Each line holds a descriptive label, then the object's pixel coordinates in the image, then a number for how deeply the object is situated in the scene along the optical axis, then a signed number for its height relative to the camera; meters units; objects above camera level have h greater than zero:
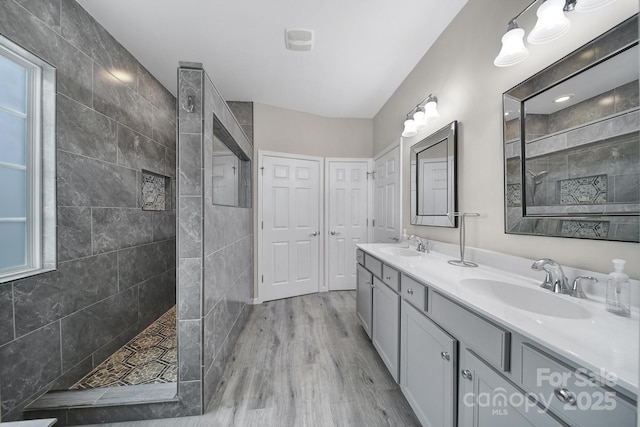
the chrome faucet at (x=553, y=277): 0.94 -0.26
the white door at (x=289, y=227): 3.22 -0.20
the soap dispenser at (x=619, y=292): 0.77 -0.26
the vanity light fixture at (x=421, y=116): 1.92 +0.85
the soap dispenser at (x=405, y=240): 2.30 -0.27
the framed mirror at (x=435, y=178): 1.77 +0.30
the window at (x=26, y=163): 1.31 +0.29
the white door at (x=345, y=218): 3.58 -0.07
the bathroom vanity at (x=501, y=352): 0.54 -0.43
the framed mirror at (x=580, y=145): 0.84 +0.29
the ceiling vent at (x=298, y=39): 1.92 +1.48
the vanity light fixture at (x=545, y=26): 0.90 +0.81
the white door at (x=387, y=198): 2.75 +0.21
